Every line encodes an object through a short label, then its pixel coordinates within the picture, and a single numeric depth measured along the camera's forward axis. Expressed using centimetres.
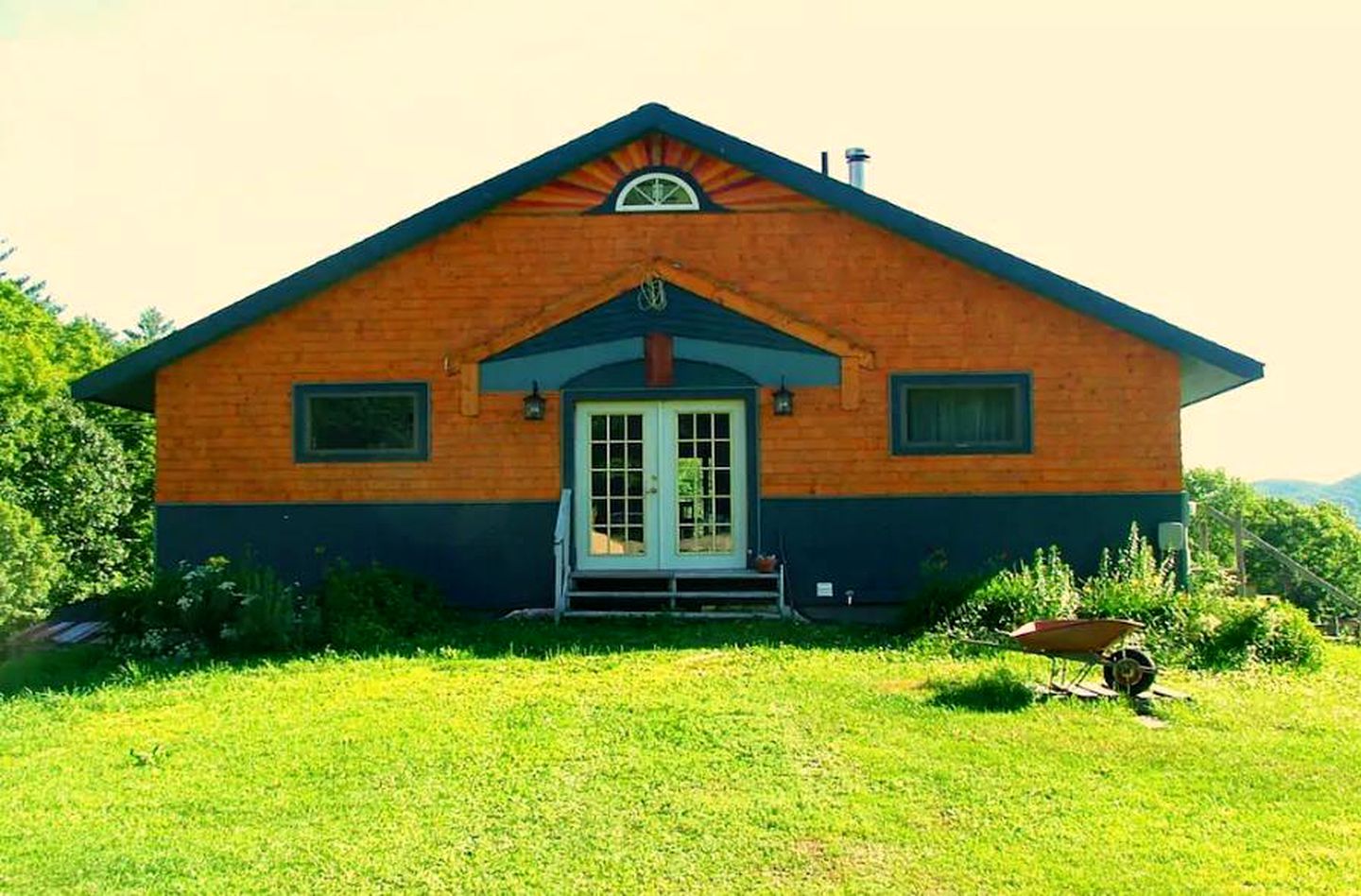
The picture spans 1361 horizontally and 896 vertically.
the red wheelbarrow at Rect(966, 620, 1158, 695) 752
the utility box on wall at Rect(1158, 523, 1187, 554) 1198
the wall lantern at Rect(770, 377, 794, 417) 1216
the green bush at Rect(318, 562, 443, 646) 1023
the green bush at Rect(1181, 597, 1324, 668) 946
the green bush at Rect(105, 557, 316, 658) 988
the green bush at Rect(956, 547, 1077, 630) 1021
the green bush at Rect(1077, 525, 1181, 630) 1010
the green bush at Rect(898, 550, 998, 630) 1041
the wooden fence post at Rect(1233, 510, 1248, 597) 1392
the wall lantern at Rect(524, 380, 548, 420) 1225
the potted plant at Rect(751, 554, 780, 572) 1201
